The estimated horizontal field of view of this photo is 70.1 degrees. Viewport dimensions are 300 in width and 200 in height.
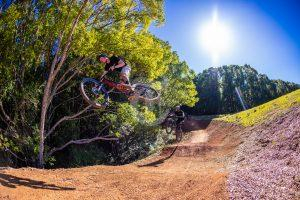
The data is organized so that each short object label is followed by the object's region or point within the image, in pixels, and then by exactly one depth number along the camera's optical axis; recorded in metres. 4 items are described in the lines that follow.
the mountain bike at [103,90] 8.57
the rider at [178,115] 15.58
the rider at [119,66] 8.63
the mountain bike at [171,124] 16.13
